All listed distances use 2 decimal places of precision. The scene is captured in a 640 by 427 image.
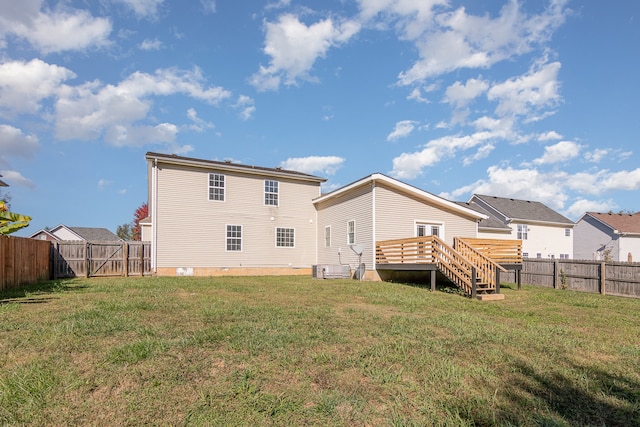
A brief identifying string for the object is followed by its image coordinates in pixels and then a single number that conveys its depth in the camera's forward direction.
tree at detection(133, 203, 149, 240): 40.98
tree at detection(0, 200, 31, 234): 9.29
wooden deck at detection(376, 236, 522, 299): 10.96
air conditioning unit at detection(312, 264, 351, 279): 15.91
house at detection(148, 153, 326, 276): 16.38
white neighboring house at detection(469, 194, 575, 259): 27.47
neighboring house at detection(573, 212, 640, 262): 30.86
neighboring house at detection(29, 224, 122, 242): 42.53
